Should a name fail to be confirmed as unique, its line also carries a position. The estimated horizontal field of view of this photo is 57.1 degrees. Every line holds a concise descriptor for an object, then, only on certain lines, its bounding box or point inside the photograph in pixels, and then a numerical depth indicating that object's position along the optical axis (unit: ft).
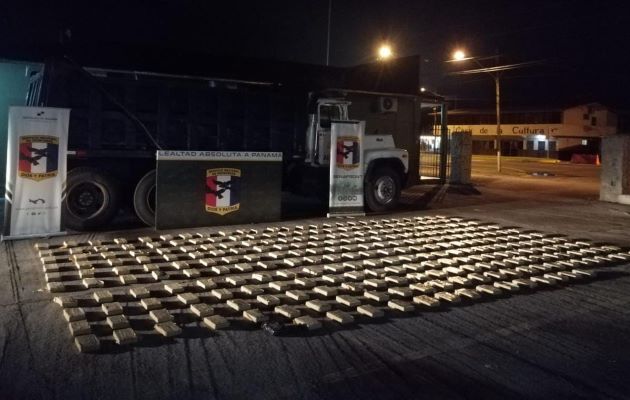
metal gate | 60.49
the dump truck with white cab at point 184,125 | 38.14
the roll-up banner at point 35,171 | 33.60
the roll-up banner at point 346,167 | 44.57
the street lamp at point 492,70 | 105.71
